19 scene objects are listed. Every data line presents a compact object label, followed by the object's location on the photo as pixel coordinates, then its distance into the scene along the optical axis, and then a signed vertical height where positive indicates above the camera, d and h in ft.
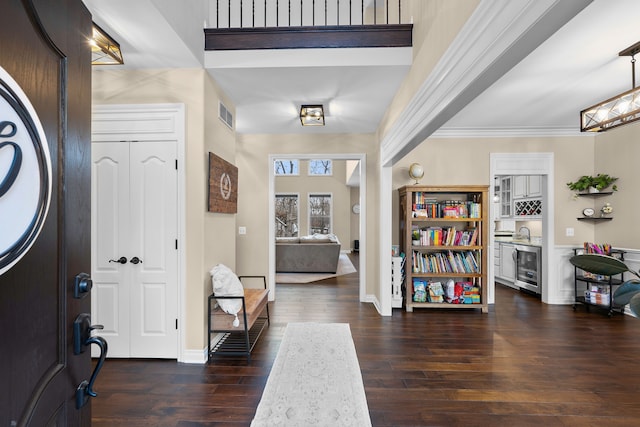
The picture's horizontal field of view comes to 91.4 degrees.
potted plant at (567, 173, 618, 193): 14.51 +1.49
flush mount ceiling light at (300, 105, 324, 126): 11.91 +3.91
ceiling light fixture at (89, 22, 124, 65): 6.95 +3.98
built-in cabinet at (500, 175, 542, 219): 19.57 +1.19
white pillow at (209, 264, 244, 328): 9.52 -2.29
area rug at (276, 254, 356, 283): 20.90 -4.39
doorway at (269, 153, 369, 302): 15.97 +0.20
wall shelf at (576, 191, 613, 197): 14.58 +0.99
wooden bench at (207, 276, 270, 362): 9.41 -3.41
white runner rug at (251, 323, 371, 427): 6.63 -4.28
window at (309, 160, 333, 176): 39.17 +5.89
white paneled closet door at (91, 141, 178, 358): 9.27 -0.51
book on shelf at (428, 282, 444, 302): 14.46 -3.63
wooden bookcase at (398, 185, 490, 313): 14.34 -1.38
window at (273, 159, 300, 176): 39.11 +5.93
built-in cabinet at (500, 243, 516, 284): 18.56 -2.91
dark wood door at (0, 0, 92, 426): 2.21 +0.09
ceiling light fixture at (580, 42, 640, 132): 8.87 +3.22
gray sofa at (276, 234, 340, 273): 23.56 -3.18
